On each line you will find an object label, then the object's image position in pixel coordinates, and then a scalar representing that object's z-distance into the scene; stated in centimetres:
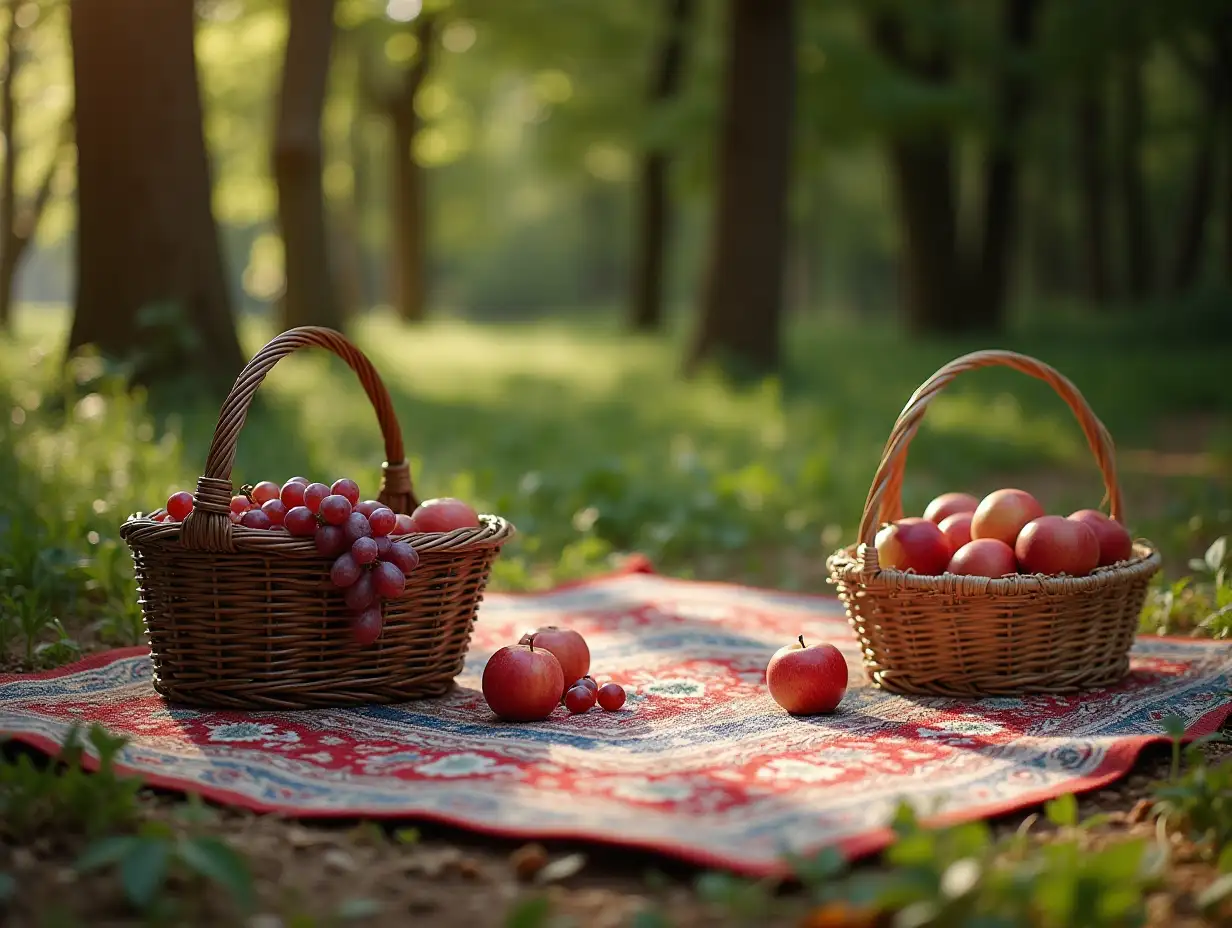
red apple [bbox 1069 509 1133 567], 380
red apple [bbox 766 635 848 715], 339
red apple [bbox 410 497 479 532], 367
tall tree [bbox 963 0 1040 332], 1739
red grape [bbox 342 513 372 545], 324
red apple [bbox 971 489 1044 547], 374
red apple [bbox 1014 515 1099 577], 358
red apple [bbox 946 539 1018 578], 357
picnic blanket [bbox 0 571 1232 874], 258
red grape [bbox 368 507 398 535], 328
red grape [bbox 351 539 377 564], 321
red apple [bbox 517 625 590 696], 358
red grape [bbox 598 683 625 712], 348
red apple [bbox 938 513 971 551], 382
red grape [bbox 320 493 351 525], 323
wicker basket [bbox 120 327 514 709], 321
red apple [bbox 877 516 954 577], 368
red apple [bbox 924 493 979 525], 407
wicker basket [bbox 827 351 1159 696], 353
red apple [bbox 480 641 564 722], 334
